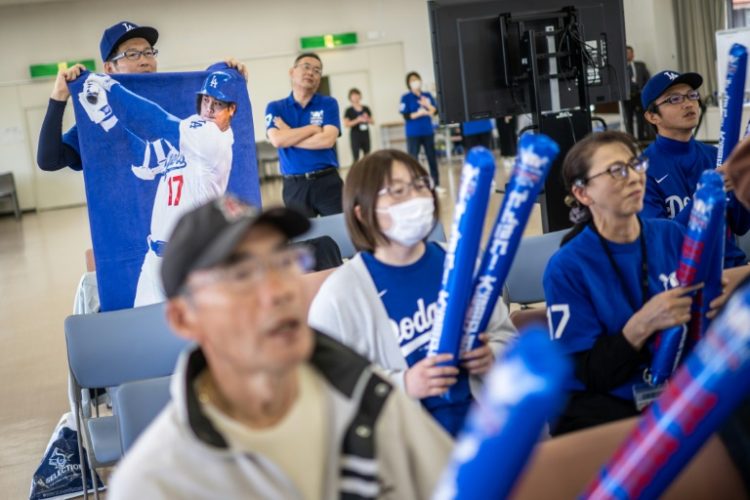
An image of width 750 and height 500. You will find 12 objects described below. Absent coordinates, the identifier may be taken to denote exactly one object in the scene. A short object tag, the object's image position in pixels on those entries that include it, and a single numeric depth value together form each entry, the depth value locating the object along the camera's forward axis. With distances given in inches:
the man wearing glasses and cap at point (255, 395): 56.4
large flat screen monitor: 211.8
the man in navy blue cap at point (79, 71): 165.3
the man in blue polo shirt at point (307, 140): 251.6
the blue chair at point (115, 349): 139.8
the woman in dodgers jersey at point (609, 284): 105.2
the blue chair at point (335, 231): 202.2
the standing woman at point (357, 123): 669.3
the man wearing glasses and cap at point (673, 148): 160.2
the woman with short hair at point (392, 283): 101.6
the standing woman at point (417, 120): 570.9
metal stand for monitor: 218.5
